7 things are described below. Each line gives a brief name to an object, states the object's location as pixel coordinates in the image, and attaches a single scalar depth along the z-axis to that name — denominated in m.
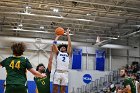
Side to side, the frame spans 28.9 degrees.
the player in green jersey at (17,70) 4.61
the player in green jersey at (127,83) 8.78
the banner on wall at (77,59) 22.16
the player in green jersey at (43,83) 6.58
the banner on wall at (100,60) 22.81
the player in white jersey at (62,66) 7.19
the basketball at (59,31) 6.89
